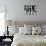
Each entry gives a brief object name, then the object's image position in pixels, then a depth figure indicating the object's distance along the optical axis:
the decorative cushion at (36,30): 2.38
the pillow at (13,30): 2.66
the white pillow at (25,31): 2.41
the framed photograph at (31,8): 2.66
